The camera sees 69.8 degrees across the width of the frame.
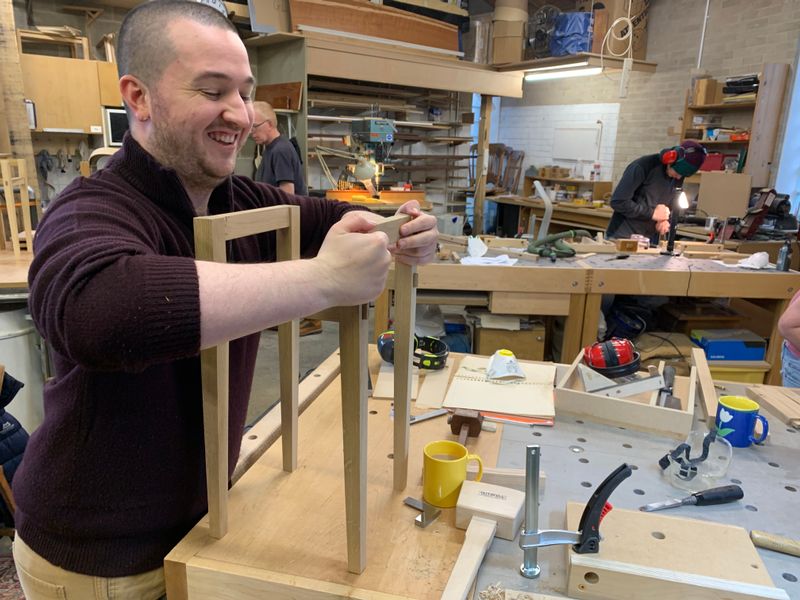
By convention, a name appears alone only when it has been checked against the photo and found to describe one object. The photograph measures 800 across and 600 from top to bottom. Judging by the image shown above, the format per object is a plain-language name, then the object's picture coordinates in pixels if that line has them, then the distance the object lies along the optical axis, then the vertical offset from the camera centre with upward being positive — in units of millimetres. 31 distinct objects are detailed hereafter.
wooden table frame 810 -369
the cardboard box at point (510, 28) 6629 +1410
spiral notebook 1515 -640
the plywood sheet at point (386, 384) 1583 -646
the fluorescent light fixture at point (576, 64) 5556 +871
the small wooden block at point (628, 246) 3510 -518
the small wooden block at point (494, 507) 1006 -608
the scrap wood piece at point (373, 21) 5293 +1243
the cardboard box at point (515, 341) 3051 -969
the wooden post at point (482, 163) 6957 -121
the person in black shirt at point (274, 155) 3899 -59
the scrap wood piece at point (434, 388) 1547 -647
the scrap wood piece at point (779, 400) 1513 -643
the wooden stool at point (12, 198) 2875 -317
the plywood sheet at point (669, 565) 864 -616
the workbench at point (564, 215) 6691 -709
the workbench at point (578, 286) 2945 -649
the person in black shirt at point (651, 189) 3895 -207
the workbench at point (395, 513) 910 -654
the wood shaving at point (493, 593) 873 -652
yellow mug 1072 -596
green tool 3244 -509
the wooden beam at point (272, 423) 1241 -650
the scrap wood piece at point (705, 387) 1470 -608
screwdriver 1122 -644
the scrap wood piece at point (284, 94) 5227 +471
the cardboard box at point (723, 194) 5688 -315
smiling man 686 -185
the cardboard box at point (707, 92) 6016 +710
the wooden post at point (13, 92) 3822 +297
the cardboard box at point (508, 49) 6648 +1183
